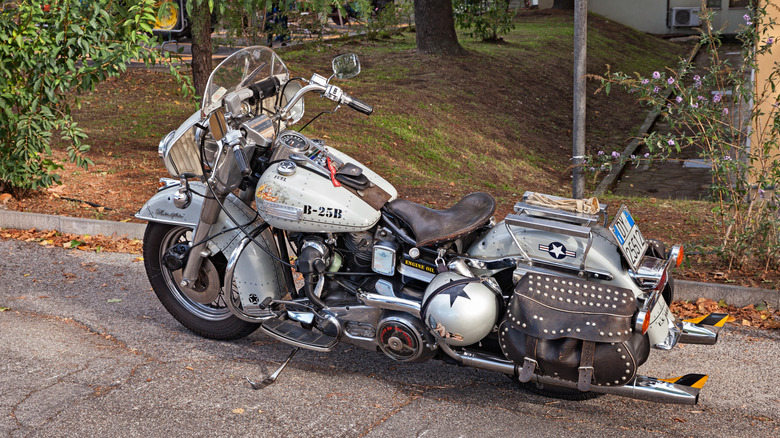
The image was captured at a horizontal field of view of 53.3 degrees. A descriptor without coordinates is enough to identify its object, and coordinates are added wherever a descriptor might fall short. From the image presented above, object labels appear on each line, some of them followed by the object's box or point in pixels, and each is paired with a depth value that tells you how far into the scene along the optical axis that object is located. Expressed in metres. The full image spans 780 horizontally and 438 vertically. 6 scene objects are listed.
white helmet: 3.54
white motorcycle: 3.43
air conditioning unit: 25.54
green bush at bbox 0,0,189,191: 7.01
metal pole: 6.08
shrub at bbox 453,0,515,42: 19.06
